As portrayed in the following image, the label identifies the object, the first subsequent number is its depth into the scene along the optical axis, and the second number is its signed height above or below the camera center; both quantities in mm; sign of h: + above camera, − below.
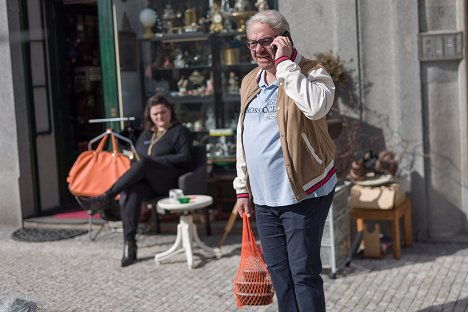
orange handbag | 12839 -1228
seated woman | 12055 -1149
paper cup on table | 11949 -1368
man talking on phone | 6937 -649
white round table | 11597 -1658
